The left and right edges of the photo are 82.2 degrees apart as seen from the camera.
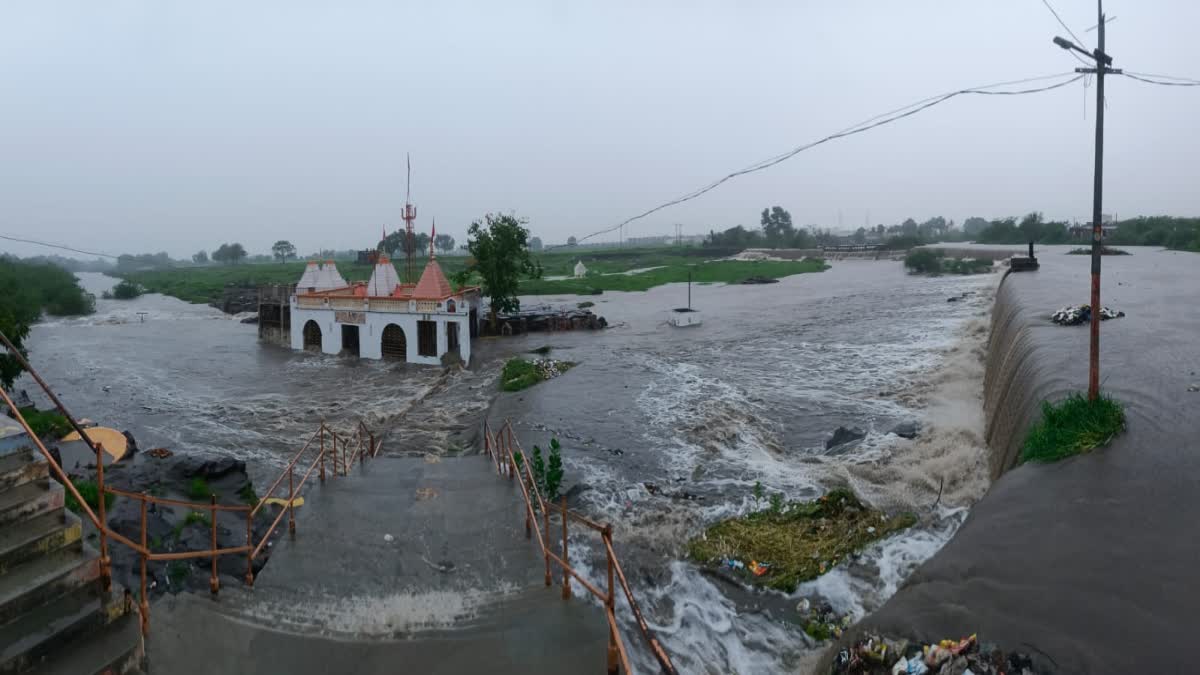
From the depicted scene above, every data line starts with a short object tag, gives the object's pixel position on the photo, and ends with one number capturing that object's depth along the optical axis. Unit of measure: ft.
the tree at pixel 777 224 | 510.58
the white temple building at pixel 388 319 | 89.76
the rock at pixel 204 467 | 38.11
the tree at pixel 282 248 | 598.75
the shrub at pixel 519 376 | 72.84
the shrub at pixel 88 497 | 30.00
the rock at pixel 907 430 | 47.57
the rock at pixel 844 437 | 47.89
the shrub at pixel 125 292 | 235.40
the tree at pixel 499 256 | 111.65
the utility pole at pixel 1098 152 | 24.86
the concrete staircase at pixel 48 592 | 12.65
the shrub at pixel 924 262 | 238.27
